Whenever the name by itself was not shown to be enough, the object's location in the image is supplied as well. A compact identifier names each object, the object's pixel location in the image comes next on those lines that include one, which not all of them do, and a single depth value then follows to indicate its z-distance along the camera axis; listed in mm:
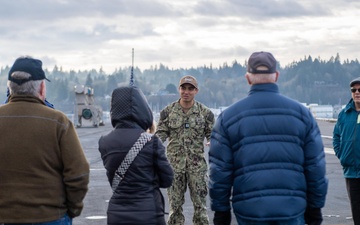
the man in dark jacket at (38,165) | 5094
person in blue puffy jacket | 5207
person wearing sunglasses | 8297
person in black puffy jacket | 5641
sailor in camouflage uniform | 8789
